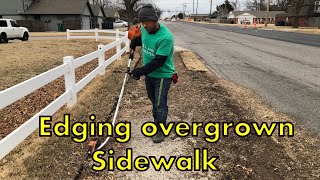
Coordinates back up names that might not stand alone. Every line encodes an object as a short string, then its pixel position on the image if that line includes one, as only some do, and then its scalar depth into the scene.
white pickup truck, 24.06
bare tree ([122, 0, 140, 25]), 40.83
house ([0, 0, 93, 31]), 47.25
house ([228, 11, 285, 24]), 116.00
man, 4.29
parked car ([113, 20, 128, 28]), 61.12
